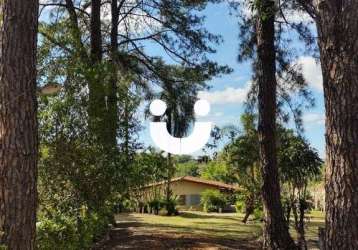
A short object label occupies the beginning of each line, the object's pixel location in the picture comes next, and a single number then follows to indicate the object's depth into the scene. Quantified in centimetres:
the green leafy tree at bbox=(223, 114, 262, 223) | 1906
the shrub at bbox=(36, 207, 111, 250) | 690
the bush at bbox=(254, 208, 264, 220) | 1595
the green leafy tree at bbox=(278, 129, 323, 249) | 1108
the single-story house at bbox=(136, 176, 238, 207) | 4122
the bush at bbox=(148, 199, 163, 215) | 2664
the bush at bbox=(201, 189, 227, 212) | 3334
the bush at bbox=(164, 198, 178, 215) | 2600
